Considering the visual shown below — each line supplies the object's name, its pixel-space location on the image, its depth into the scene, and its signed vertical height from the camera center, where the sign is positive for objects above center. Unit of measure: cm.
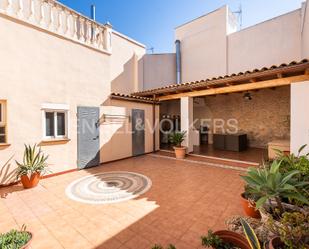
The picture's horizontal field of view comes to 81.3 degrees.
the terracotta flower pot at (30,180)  475 -159
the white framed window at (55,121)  575 -1
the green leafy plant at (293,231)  182 -117
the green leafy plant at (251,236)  181 -123
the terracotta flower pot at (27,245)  205 -144
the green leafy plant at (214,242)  204 -138
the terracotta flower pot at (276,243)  199 -137
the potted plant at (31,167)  478 -126
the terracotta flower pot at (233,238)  203 -138
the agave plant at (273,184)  228 -86
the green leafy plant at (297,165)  292 -81
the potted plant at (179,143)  827 -106
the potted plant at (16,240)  202 -140
